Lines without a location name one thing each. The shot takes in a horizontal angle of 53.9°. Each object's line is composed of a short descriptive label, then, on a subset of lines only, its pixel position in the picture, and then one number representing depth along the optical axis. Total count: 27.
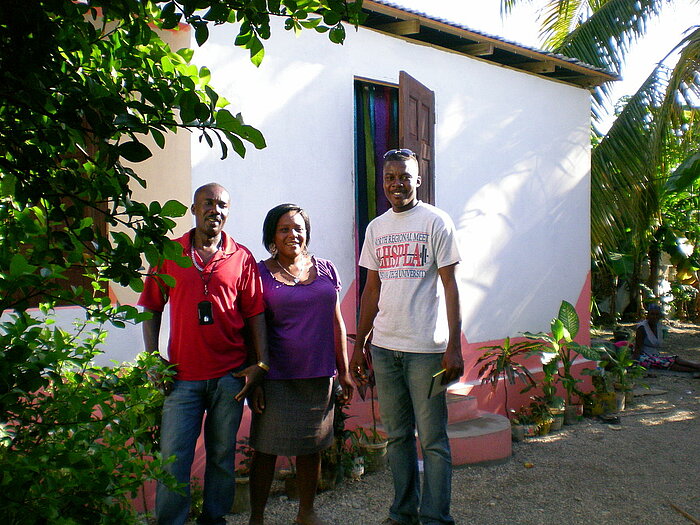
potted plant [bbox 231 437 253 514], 4.05
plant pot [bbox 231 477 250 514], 4.05
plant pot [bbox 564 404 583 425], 6.36
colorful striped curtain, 5.54
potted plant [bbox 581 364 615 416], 6.65
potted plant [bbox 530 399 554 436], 5.91
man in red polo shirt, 3.19
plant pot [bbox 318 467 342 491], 4.38
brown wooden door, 5.00
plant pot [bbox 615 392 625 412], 6.77
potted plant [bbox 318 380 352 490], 4.37
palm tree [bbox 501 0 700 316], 8.07
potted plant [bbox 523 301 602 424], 6.28
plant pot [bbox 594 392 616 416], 6.68
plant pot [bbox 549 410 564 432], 6.06
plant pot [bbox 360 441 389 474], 4.67
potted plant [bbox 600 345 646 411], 6.93
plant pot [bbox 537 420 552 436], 5.89
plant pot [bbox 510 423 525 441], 5.74
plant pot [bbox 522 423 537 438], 5.79
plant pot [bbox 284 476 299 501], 4.24
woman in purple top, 3.41
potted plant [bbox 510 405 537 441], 5.75
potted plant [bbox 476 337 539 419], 5.75
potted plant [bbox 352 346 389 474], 4.66
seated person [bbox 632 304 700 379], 9.31
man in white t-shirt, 3.38
